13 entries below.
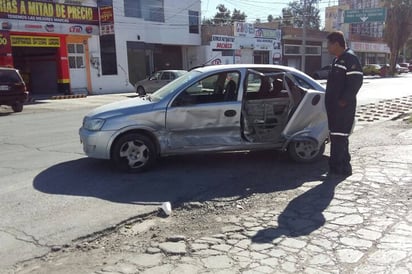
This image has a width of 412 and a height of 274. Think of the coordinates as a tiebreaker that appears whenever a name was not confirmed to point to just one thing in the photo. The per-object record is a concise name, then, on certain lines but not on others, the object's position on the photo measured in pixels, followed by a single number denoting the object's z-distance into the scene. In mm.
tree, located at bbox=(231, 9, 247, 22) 92125
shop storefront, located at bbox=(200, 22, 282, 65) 39956
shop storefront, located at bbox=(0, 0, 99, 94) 24516
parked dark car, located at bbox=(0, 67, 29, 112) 17234
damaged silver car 6660
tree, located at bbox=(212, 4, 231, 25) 96188
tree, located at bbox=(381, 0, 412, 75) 53938
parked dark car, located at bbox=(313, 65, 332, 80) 47831
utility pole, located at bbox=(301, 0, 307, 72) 38909
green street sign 46000
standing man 6141
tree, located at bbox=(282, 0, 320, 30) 85538
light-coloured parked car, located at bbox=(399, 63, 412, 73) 63506
